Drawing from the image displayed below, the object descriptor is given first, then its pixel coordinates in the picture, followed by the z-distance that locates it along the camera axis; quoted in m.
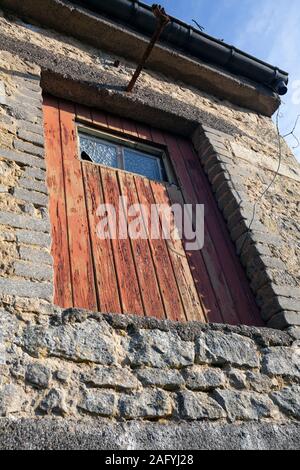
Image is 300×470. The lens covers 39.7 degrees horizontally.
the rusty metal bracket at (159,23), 3.39
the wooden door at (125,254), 2.57
